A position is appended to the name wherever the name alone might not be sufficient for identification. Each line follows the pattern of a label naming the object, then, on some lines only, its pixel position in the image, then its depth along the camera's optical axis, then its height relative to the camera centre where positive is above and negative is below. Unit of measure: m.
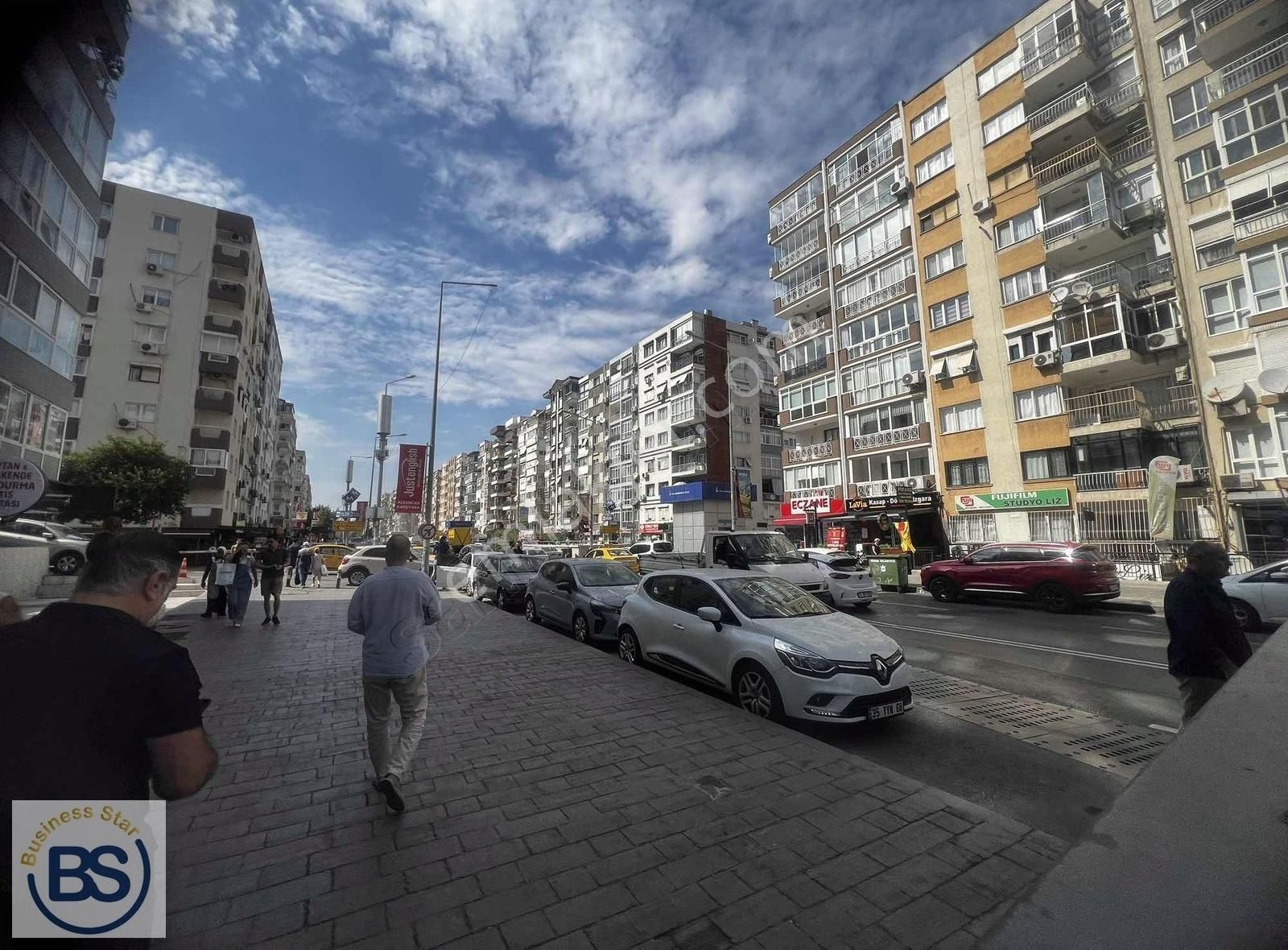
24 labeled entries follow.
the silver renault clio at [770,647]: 5.20 -1.17
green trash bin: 19.53 -1.25
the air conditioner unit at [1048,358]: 23.39 +7.69
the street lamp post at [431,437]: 15.97 +3.43
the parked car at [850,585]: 14.52 -1.28
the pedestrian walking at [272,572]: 11.34 -0.57
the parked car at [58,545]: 17.00 +0.08
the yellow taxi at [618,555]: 24.50 -0.70
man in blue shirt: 3.81 -0.82
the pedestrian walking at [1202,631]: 4.14 -0.75
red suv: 13.83 -1.04
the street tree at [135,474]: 26.84 +3.69
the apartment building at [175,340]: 35.09 +14.05
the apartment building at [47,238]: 10.01 +6.55
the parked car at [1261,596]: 10.05 -1.18
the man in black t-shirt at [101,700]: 1.42 -0.43
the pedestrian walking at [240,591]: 11.04 -0.93
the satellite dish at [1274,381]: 17.66 +4.99
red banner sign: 14.95 +1.79
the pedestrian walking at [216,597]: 12.24 -1.17
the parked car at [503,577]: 14.16 -0.95
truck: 12.17 -0.40
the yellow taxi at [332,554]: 29.56 -0.55
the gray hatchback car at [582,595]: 9.32 -1.01
